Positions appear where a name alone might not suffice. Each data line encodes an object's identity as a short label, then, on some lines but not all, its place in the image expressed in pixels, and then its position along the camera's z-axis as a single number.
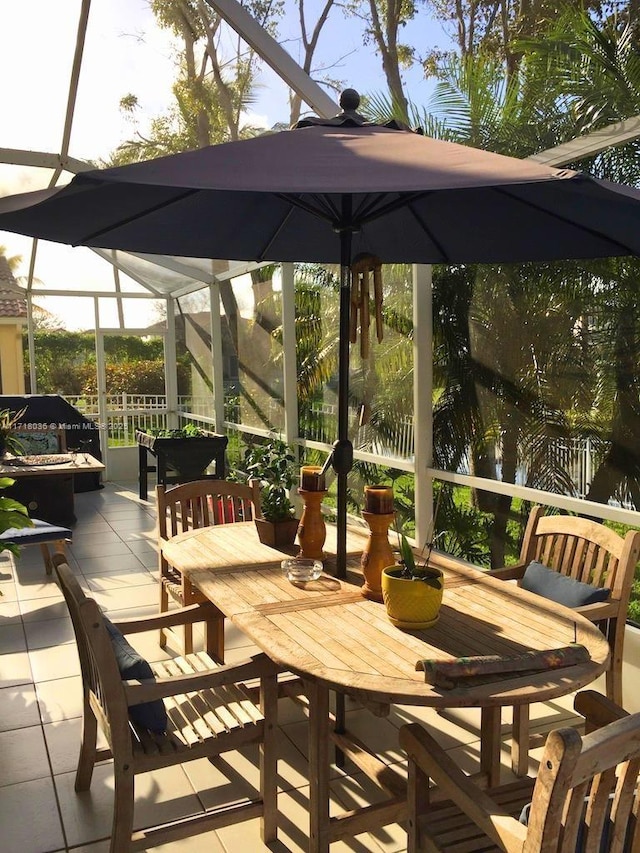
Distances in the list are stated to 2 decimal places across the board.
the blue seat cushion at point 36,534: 4.65
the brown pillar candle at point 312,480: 2.62
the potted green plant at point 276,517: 2.89
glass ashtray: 2.41
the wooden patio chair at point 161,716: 1.91
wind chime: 2.38
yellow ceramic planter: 1.99
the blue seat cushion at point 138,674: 1.98
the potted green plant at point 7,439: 6.71
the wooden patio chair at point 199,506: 3.57
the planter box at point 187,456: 7.38
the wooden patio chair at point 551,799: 1.23
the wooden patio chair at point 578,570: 2.53
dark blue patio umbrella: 1.58
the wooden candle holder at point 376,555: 2.27
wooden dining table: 1.68
